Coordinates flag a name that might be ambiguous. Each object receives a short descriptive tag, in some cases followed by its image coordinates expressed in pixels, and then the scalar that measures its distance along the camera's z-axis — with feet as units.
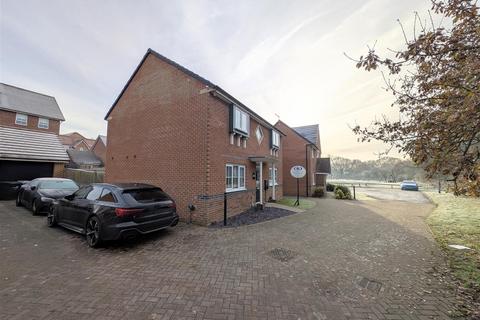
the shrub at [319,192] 67.77
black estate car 17.83
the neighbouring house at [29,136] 46.16
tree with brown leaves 11.54
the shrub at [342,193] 62.69
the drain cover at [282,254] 17.01
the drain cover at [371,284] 12.58
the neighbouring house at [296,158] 70.28
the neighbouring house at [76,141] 152.51
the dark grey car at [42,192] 30.53
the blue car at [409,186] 104.99
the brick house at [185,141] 28.27
